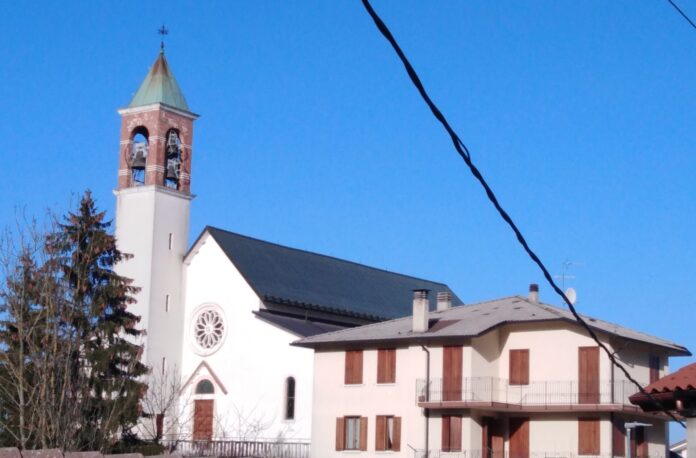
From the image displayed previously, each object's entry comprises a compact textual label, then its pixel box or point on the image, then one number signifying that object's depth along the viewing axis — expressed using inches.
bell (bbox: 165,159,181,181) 2711.6
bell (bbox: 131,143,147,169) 2706.7
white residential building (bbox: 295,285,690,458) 1861.5
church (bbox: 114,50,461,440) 2401.6
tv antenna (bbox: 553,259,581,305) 2145.7
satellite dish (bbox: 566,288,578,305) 2145.7
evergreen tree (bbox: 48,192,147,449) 1821.9
